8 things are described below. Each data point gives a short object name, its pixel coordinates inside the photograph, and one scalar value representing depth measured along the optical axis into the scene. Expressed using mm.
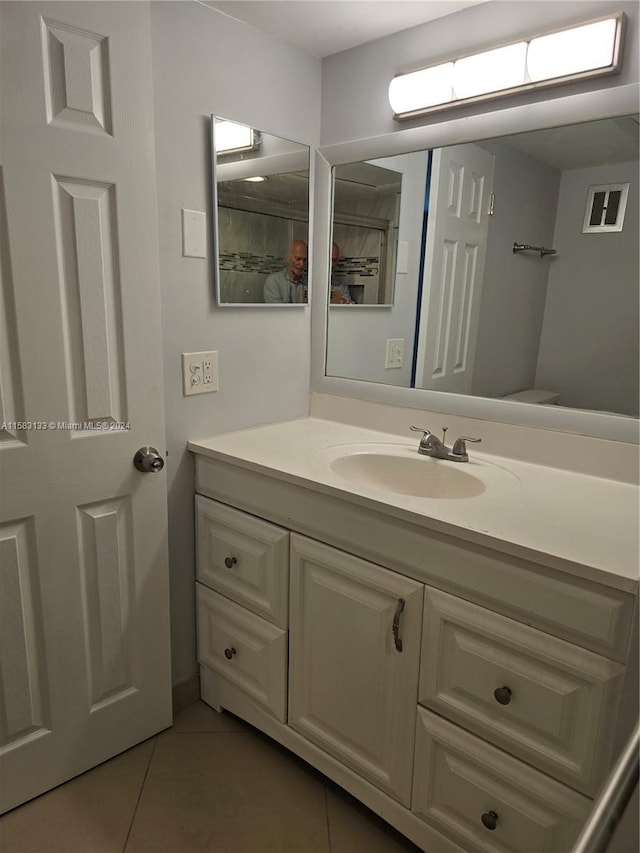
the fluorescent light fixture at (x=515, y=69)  1205
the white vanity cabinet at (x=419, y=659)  973
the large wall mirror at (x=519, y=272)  1288
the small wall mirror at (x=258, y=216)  1550
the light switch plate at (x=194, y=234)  1493
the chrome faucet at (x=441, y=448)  1500
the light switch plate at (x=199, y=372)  1571
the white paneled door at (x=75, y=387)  1149
